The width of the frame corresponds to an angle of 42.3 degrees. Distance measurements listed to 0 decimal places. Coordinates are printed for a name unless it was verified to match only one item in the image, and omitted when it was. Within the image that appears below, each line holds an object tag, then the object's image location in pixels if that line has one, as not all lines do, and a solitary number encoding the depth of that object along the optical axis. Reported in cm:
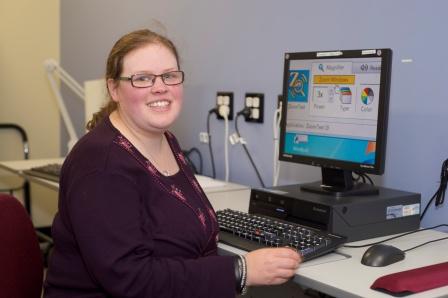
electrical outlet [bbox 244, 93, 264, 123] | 231
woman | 116
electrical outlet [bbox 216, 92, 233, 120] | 246
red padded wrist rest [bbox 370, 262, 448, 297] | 111
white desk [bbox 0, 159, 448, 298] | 115
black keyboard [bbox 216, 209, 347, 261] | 134
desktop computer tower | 148
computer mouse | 129
